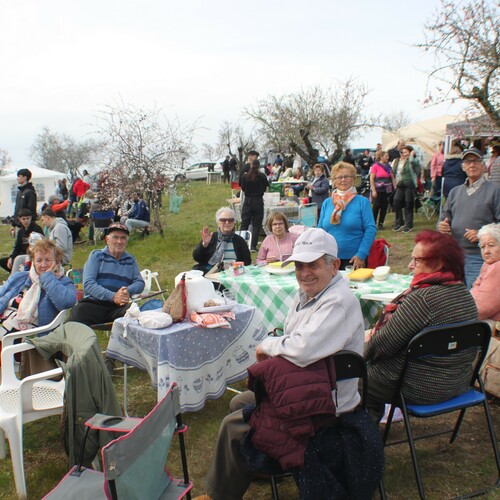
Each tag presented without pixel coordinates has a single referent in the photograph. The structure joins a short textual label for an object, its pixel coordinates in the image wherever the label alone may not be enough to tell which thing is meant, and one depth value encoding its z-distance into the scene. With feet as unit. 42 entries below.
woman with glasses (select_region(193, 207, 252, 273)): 17.67
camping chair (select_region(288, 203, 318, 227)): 34.19
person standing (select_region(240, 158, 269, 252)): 30.60
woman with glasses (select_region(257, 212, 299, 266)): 16.85
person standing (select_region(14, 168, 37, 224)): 32.19
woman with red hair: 8.44
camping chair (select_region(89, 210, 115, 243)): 39.51
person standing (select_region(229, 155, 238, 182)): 84.79
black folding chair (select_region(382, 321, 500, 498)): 8.09
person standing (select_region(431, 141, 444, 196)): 37.04
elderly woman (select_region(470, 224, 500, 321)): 11.36
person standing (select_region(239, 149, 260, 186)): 31.96
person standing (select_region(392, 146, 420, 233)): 33.65
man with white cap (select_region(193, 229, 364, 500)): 7.09
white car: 107.65
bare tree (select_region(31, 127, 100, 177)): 172.96
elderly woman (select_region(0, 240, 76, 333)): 13.01
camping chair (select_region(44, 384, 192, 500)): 5.87
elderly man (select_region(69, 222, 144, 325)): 14.65
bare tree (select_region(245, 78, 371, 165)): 86.17
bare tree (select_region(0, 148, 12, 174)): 162.03
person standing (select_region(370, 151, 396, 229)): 35.32
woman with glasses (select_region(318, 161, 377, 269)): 15.51
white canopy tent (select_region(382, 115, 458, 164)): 56.75
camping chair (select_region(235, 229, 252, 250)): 23.08
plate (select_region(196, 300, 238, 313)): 11.20
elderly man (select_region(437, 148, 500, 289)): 14.48
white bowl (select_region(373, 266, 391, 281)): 13.62
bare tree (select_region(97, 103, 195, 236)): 39.17
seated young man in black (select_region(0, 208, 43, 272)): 24.67
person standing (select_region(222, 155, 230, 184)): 88.48
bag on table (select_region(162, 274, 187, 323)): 11.02
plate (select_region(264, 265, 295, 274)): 14.55
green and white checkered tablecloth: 13.30
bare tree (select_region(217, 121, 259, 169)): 111.47
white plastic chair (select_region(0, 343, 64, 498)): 9.50
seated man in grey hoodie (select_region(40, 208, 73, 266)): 23.75
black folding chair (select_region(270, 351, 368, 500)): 7.15
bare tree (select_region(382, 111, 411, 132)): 159.55
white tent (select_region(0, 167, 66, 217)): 67.56
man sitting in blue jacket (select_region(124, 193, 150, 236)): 38.86
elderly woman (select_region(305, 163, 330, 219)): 36.37
